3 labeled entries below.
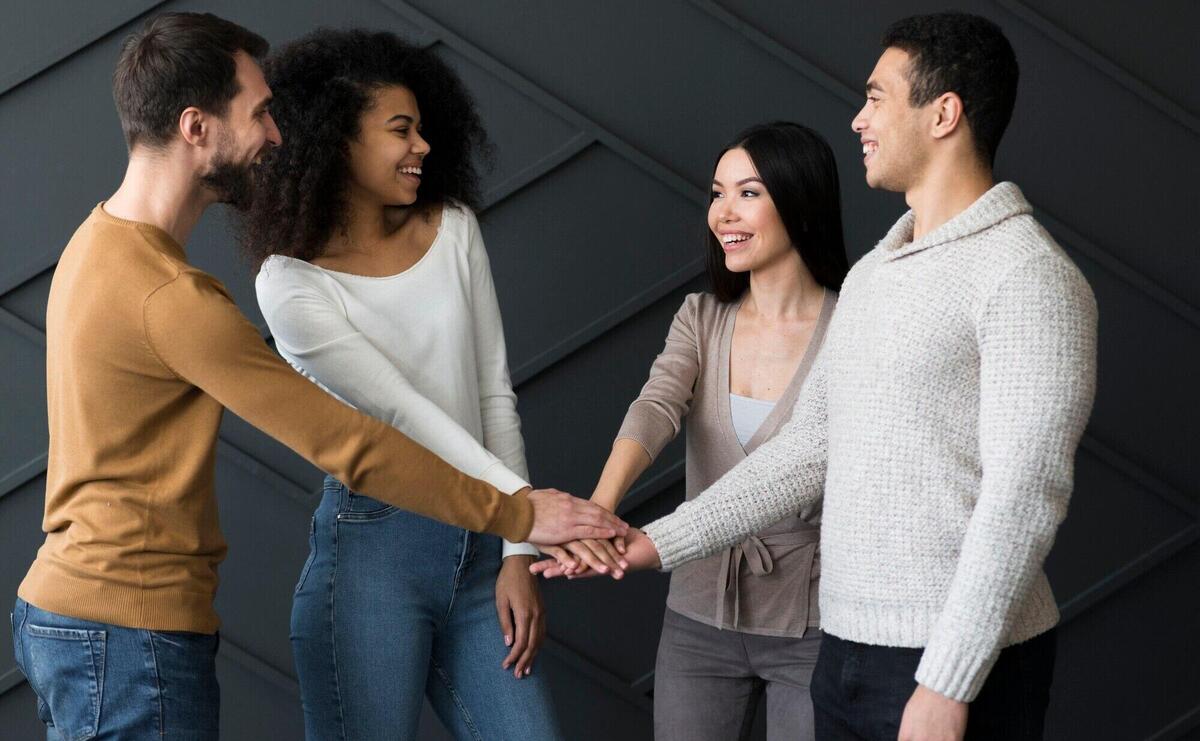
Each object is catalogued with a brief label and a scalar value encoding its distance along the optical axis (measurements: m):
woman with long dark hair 1.77
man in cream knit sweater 1.19
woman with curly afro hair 1.67
